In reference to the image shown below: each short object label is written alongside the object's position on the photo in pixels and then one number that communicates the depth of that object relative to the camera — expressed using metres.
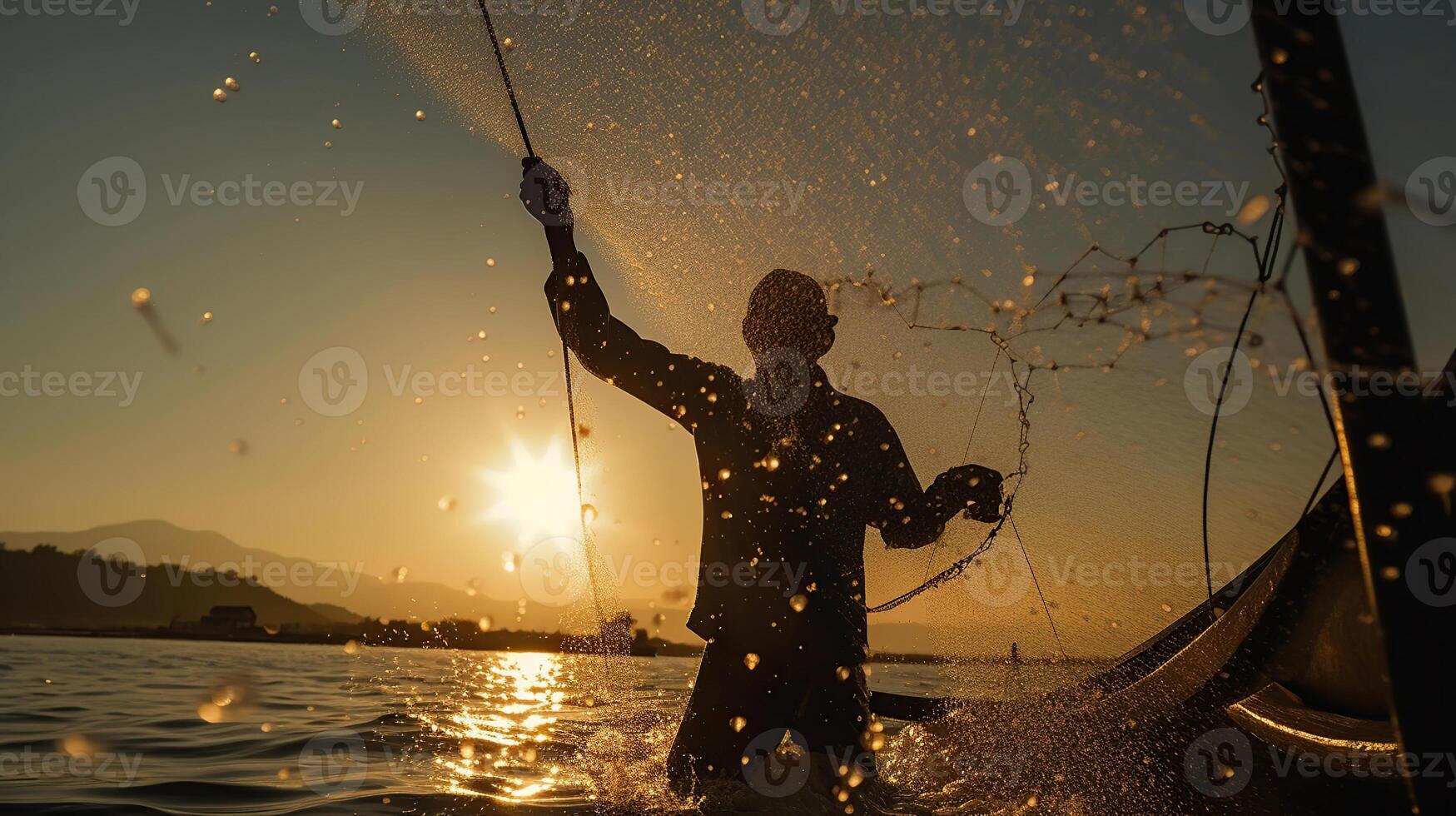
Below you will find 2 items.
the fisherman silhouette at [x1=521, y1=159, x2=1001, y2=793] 3.11
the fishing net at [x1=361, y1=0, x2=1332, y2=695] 2.33
